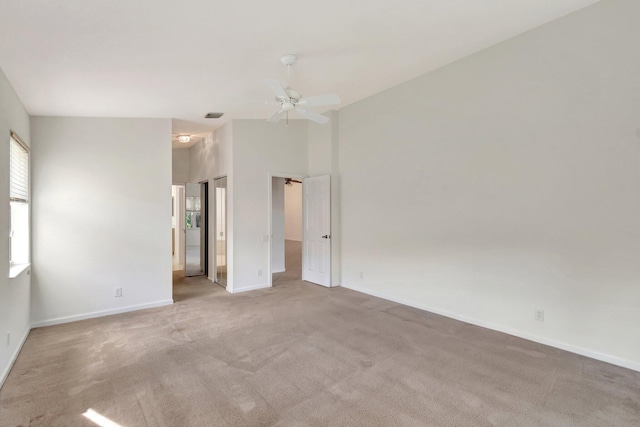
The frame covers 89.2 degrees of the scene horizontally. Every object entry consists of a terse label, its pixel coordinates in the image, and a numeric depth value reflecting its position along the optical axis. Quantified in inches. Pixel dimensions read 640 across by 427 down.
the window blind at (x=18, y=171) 125.8
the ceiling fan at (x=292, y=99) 127.2
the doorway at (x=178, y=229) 308.3
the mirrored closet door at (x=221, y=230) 229.6
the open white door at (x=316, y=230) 227.8
